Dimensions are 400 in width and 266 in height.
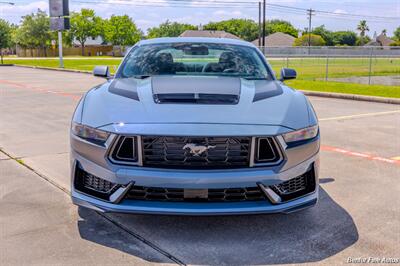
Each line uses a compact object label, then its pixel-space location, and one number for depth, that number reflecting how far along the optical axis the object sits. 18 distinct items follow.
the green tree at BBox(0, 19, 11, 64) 51.97
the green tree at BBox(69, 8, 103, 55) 96.94
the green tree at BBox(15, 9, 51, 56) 81.12
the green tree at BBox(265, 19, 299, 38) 134.25
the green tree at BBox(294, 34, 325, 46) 96.31
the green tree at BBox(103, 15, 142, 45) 100.81
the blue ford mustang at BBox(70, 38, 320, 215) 3.10
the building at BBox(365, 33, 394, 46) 108.75
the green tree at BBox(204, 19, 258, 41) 129.75
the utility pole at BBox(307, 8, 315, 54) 104.41
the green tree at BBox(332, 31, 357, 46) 123.81
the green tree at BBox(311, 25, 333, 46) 123.77
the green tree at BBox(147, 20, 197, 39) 125.59
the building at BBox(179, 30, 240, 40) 92.00
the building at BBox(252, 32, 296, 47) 102.38
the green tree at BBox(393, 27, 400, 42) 125.84
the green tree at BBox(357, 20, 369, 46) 148.82
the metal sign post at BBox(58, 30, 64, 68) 35.35
